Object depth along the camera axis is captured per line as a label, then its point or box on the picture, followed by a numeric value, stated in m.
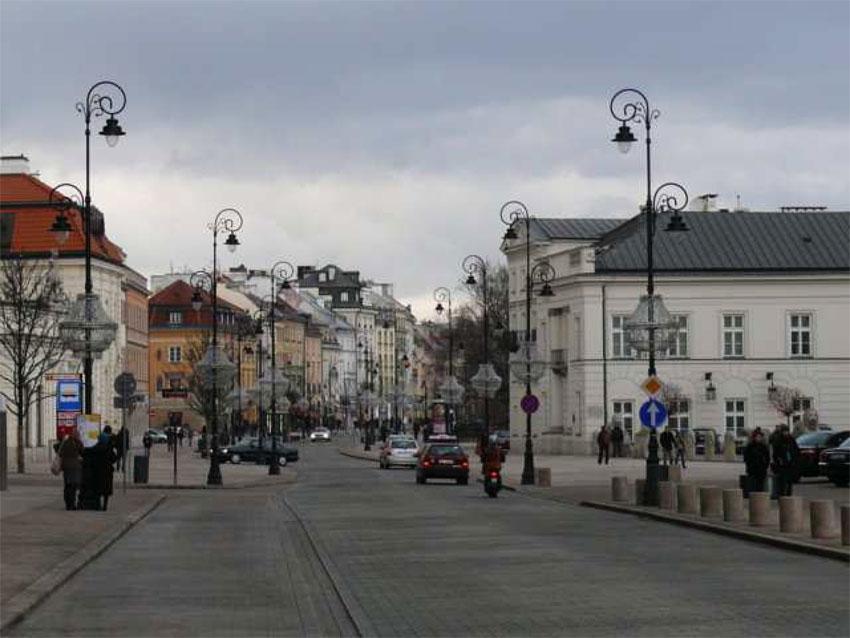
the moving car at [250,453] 92.38
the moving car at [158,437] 135.85
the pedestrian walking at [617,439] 90.81
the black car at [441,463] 61.19
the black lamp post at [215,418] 58.94
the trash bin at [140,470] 57.47
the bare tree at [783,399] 98.44
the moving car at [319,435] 161.25
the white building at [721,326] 102.06
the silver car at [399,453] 82.94
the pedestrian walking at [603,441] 81.06
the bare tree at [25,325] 64.81
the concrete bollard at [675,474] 50.34
